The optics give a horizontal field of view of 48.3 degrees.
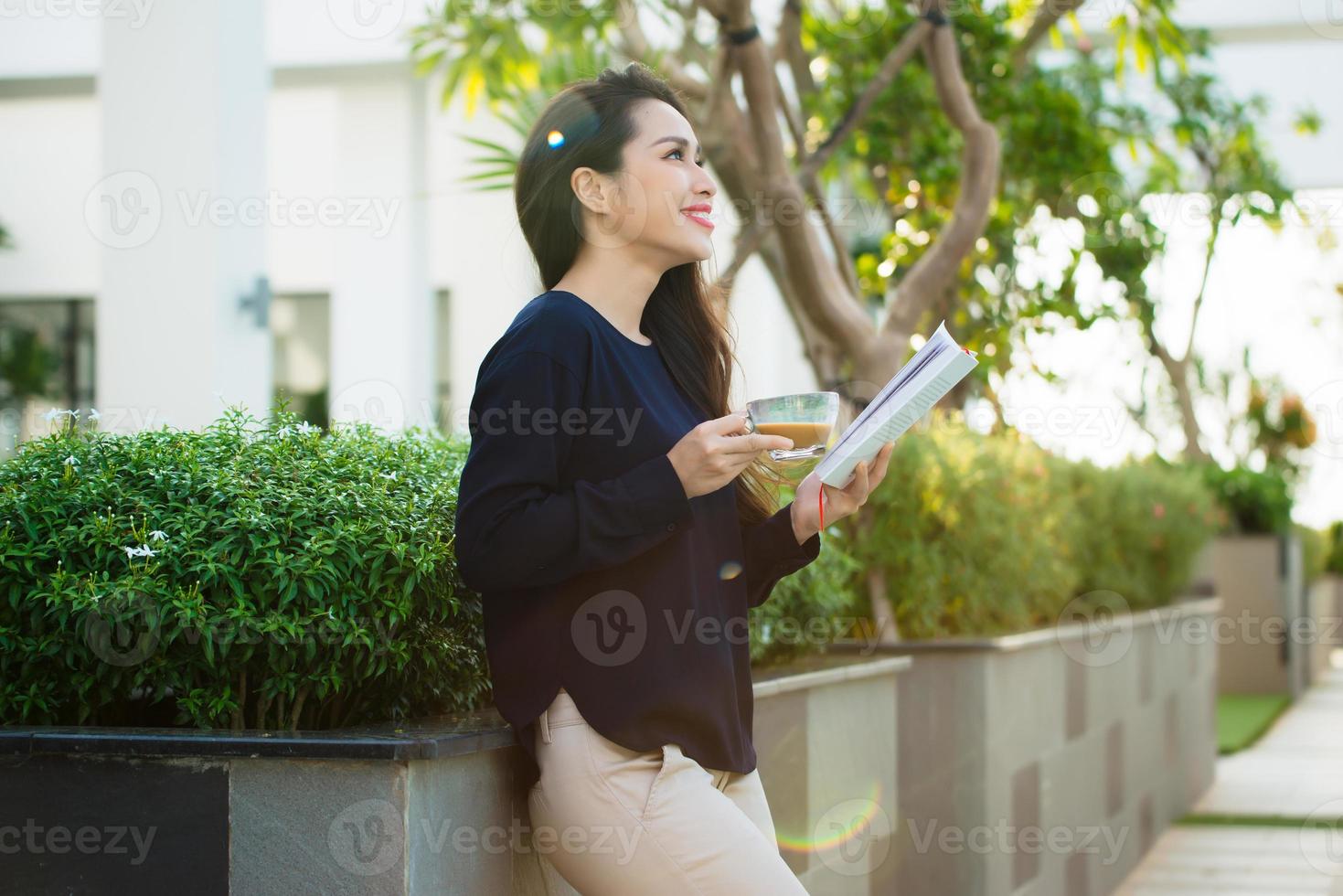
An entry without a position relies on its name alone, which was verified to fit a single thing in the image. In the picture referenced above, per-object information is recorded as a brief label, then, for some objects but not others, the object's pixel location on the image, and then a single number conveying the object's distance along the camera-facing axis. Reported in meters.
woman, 1.91
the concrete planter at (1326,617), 16.36
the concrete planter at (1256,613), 13.73
